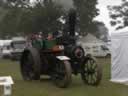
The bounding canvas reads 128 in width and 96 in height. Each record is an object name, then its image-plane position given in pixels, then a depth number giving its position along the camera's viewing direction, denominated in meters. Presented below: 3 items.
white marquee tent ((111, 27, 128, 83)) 15.21
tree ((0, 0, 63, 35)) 45.00
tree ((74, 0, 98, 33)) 48.23
